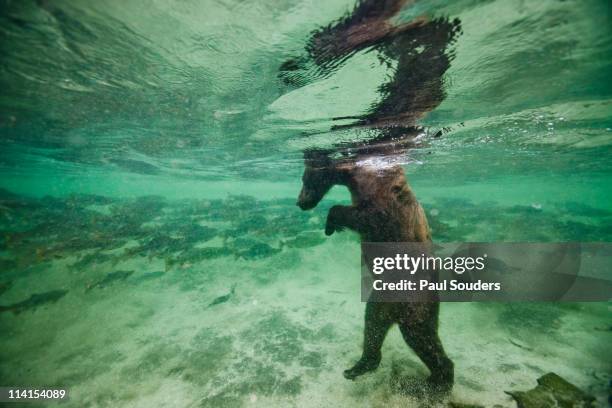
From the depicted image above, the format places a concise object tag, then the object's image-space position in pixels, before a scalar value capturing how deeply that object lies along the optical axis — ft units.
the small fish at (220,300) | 33.68
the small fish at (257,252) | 45.09
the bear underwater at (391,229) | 15.16
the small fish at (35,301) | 29.86
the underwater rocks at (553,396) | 14.63
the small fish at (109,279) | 35.86
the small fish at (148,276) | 42.52
